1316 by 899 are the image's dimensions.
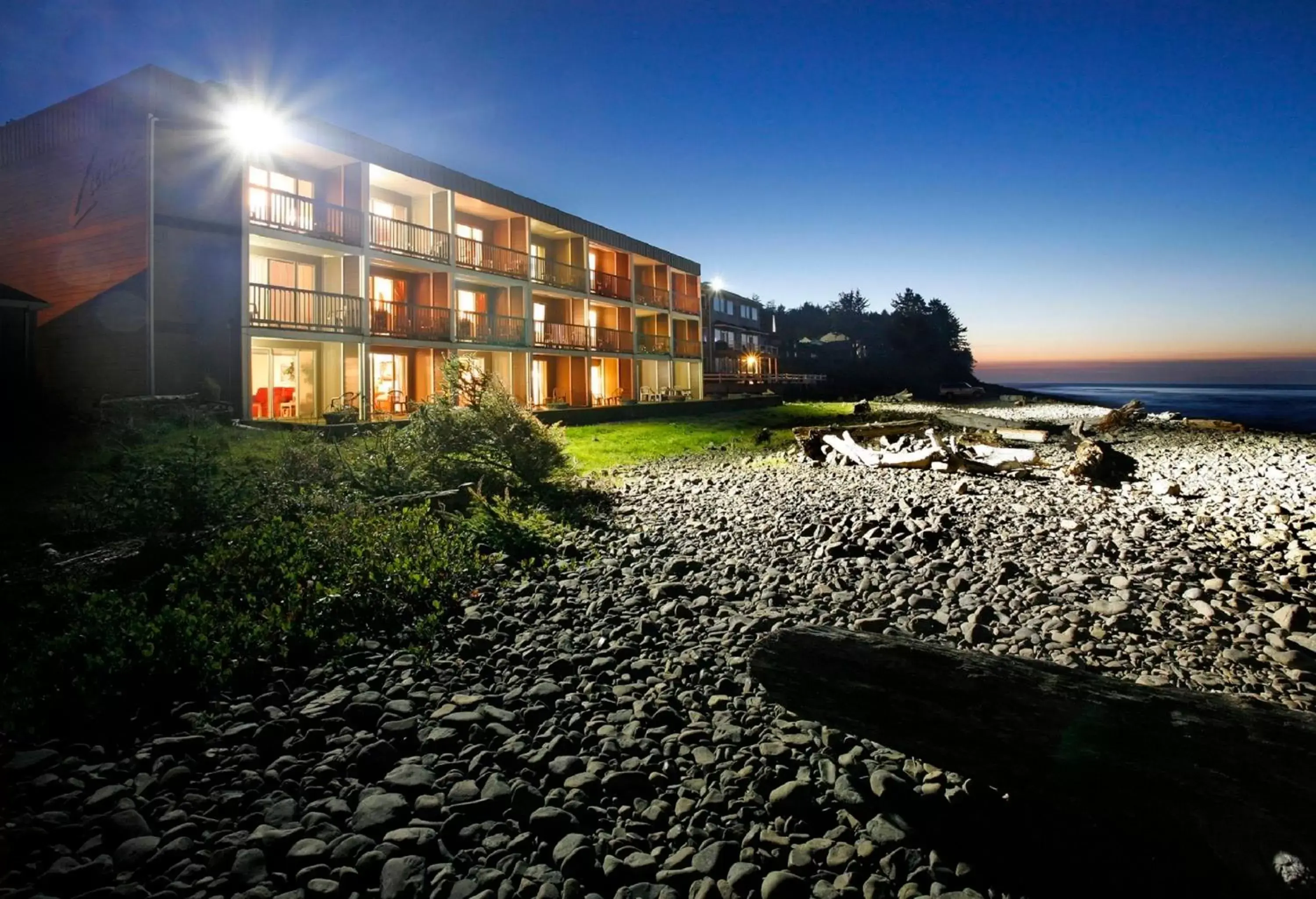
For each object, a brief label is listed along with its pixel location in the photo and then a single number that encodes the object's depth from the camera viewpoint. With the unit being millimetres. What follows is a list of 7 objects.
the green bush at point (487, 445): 9000
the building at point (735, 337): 51125
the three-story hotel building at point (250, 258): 14805
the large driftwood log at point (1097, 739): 2098
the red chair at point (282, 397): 18438
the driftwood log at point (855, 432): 12844
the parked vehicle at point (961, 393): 57375
